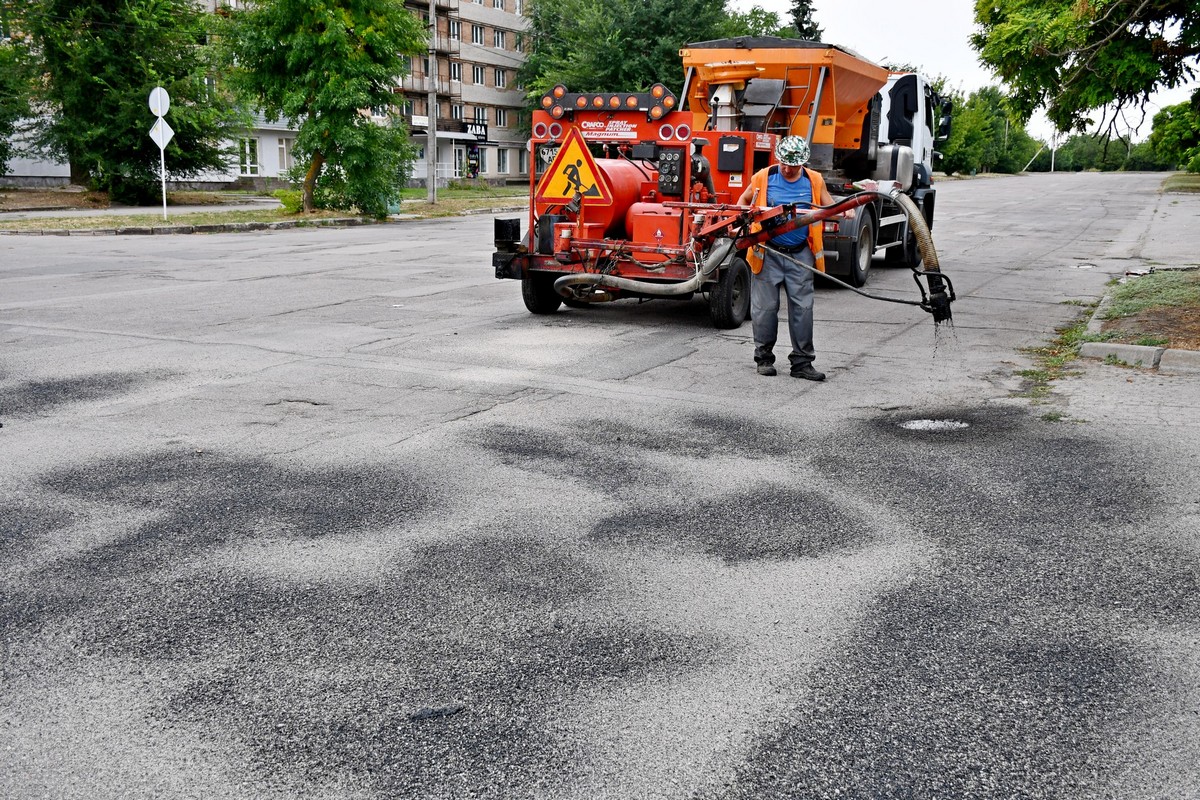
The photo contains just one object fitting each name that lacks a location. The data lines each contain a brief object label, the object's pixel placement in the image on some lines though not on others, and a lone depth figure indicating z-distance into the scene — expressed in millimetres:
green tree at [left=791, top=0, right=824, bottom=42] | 65875
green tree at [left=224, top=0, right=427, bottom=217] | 29047
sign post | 25141
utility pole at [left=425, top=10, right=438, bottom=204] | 37688
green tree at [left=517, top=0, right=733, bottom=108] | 46281
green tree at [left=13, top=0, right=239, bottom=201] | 33406
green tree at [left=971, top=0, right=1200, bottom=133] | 10133
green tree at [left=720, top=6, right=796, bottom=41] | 48906
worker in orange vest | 8672
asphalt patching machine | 10984
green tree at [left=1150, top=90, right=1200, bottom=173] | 11797
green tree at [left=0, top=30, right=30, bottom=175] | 32969
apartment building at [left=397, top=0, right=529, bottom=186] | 66188
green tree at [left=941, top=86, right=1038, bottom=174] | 84125
